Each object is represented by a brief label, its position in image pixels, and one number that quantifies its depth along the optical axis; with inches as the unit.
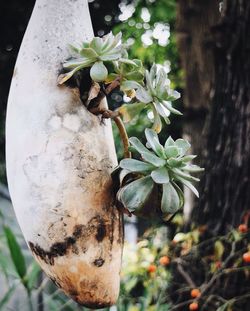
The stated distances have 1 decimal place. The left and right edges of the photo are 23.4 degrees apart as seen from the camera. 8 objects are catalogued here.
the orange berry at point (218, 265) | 70.2
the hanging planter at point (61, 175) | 23.9
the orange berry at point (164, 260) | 74.9
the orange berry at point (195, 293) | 69.5
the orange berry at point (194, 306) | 66.7
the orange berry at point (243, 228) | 67.9
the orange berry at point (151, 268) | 79.4
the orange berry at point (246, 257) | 63.9
